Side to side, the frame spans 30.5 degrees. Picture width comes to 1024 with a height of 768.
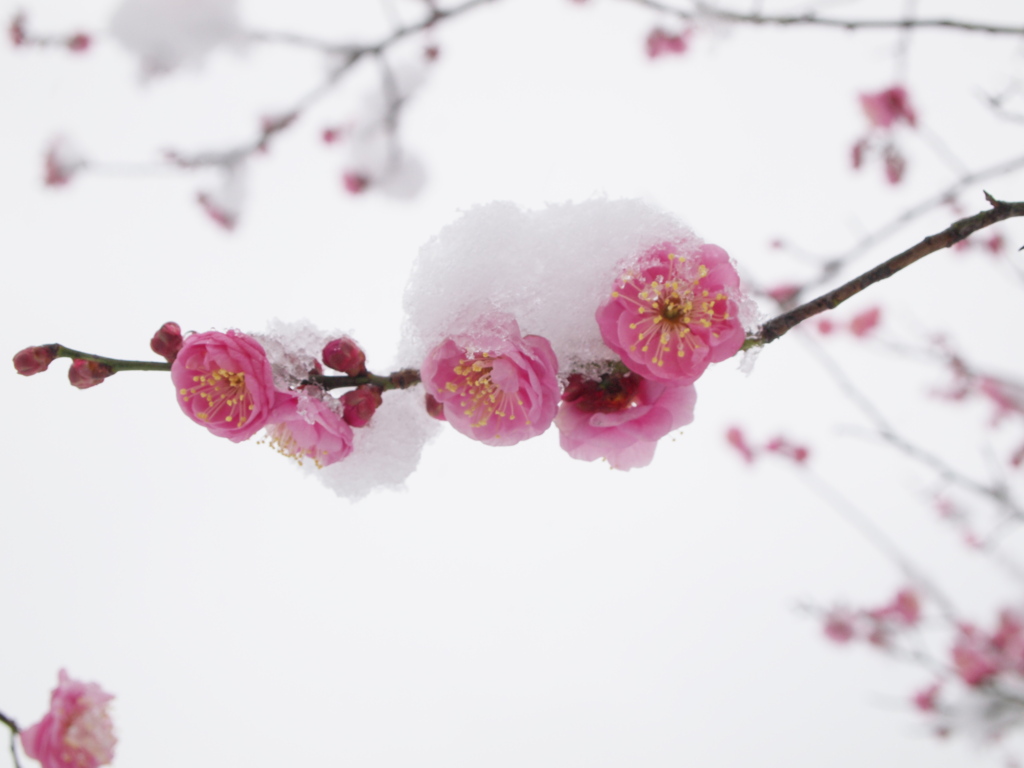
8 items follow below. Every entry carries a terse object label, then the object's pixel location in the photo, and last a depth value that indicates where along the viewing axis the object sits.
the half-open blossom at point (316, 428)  0.35
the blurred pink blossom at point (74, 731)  0.41
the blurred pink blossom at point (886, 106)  2.27
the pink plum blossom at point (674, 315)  0.34
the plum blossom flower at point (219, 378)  0.35
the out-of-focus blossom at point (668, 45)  2.24
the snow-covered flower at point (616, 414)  0.35
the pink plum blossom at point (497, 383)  0.34
